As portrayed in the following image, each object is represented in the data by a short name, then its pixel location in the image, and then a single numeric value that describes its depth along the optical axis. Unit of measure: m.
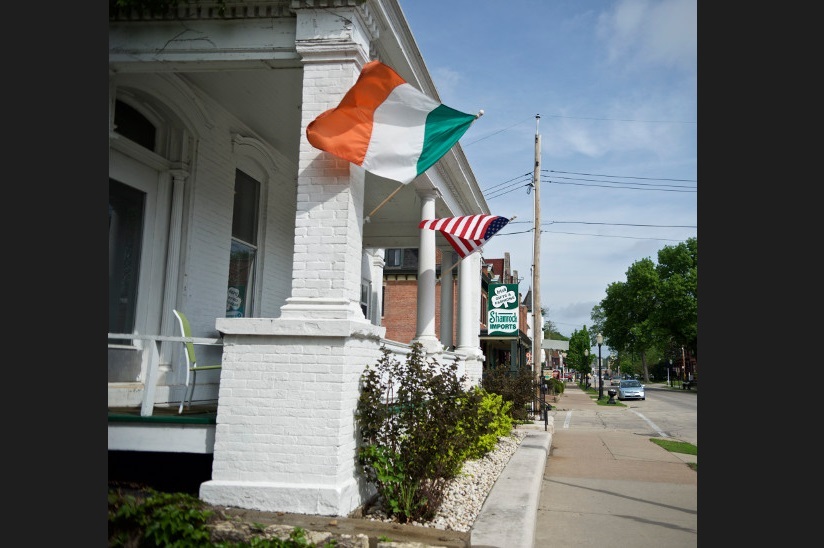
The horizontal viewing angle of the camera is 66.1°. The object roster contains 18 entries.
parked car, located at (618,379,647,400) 37.16
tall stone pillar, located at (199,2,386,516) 5.48
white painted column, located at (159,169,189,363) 8.20
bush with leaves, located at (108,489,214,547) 4.79
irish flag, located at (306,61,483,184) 6.02
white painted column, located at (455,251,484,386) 13.47
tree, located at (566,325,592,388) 76.31
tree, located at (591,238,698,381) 61.12
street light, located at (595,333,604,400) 36.49
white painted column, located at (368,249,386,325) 17.48
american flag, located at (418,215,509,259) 10.41
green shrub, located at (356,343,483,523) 5.87
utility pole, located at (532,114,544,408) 20.31
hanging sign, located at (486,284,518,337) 19.17
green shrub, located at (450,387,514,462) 7.55
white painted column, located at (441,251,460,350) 13.89
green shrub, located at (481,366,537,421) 14.86
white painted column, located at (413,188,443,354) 10.36
